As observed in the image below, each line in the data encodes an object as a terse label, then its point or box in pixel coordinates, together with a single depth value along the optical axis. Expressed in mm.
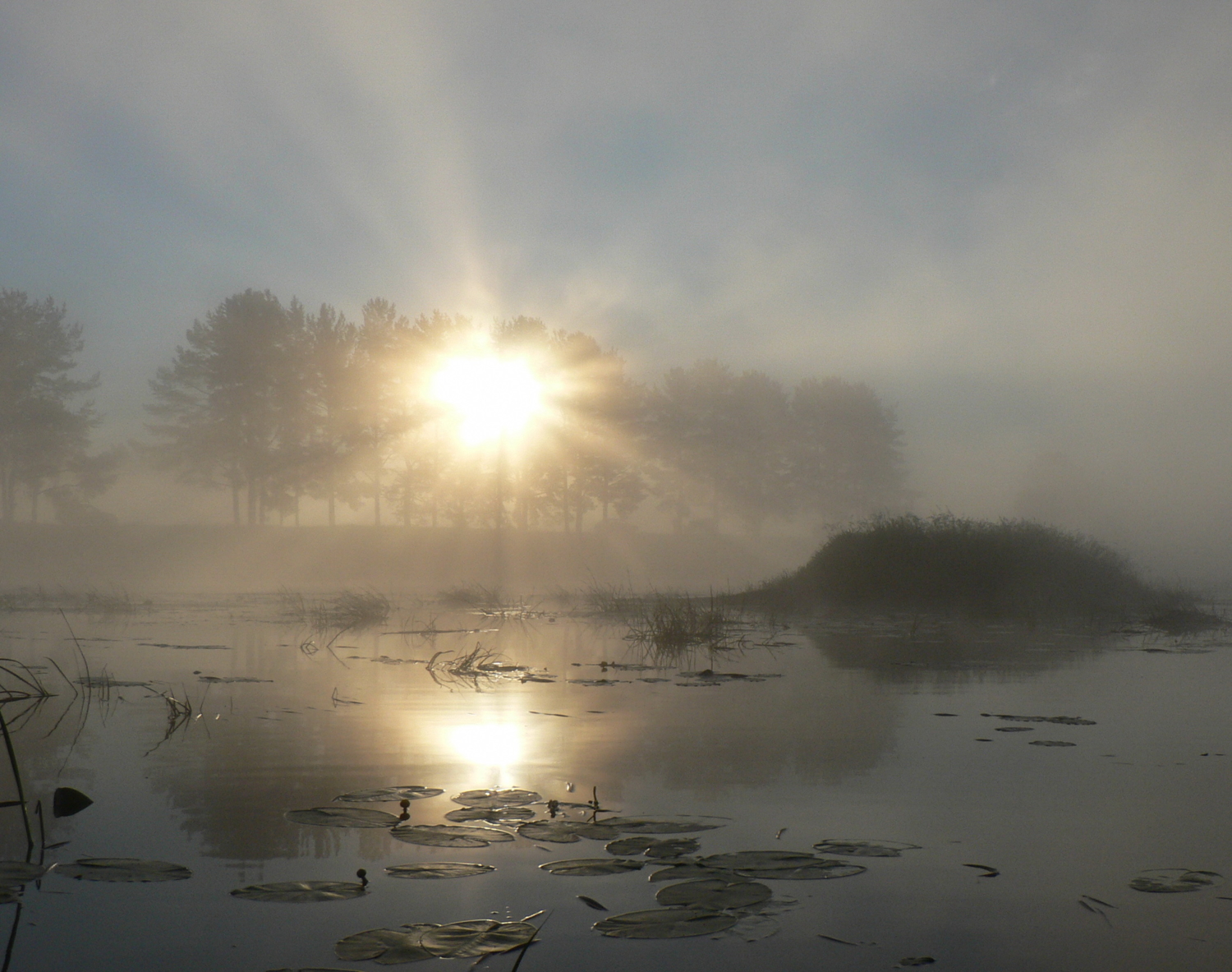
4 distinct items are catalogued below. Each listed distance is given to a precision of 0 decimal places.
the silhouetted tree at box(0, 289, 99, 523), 38031
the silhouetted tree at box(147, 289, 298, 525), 40344
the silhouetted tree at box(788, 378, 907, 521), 51062
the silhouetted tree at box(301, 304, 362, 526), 40438
